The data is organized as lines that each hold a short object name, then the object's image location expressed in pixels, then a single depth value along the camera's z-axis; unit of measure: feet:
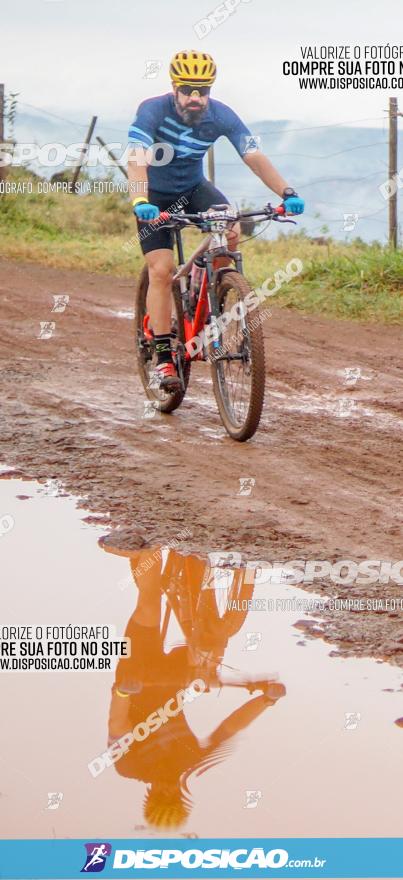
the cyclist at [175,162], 48.08
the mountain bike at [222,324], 47.01
